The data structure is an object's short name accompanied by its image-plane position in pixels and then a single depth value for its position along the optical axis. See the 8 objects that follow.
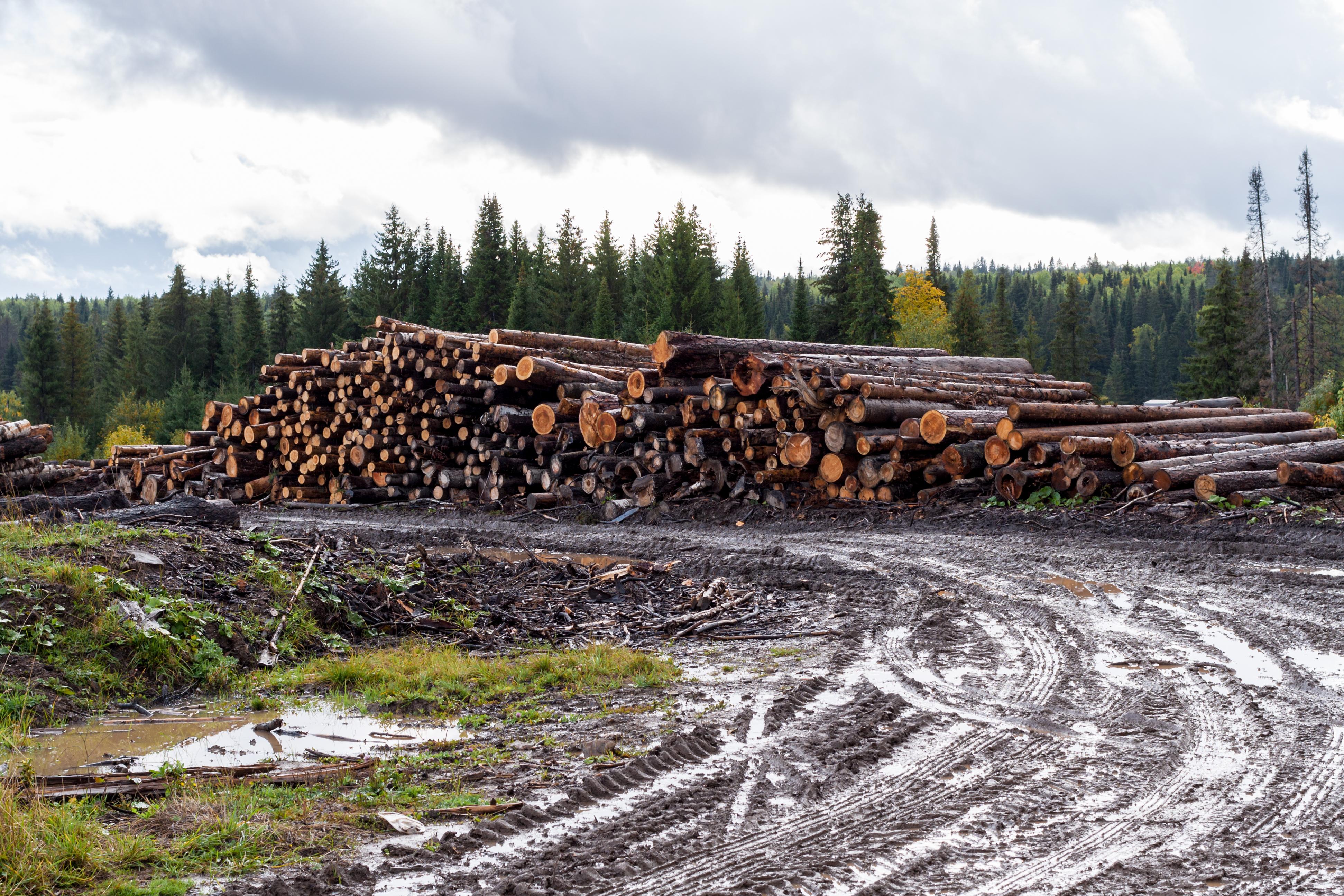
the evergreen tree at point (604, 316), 54.59
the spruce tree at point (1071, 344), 65.62
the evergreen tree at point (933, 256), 75.06
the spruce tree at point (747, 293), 61.50
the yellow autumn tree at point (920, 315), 56.41
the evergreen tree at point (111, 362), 66.25
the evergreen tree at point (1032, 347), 64.79
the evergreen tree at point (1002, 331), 64.56
